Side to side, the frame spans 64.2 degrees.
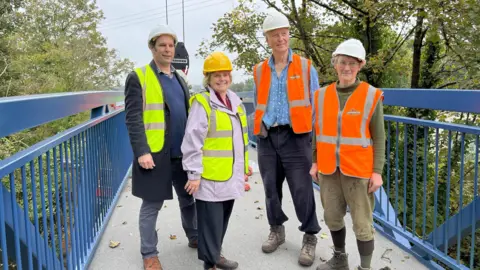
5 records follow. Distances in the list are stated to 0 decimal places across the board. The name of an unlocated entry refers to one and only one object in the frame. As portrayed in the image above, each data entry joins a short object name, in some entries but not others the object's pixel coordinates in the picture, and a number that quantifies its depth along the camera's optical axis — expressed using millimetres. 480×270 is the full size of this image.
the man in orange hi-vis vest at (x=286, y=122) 2799
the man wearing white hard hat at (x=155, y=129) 2551
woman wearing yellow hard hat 2385
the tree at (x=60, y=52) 25047
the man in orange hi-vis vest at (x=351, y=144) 2342
